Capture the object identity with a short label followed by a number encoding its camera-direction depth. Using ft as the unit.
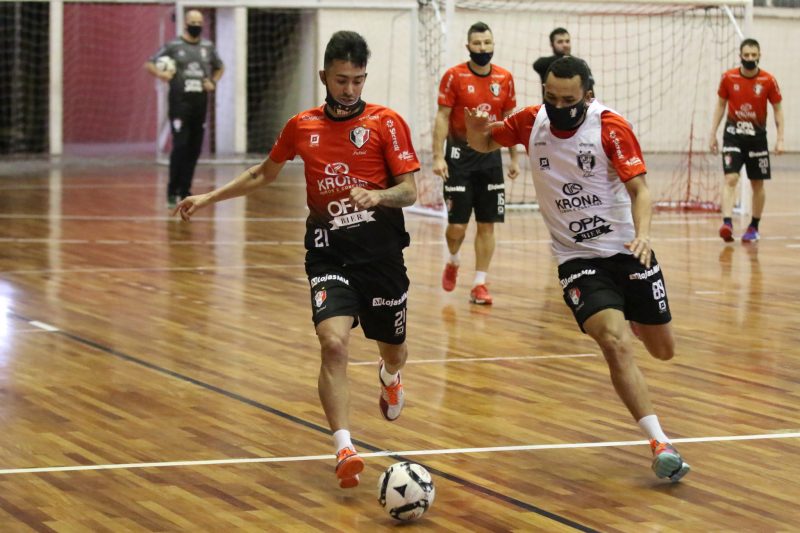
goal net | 85.92
